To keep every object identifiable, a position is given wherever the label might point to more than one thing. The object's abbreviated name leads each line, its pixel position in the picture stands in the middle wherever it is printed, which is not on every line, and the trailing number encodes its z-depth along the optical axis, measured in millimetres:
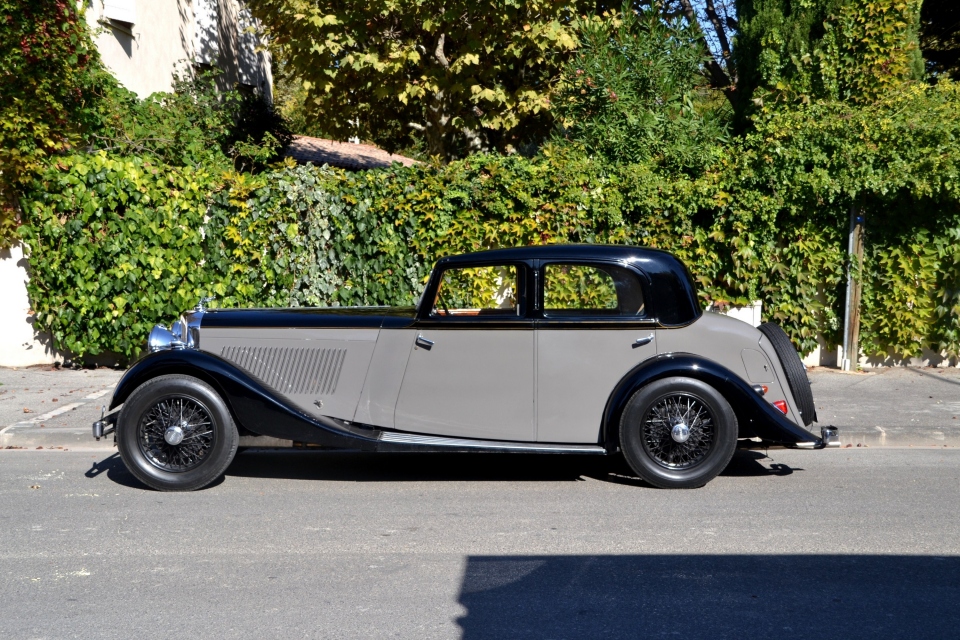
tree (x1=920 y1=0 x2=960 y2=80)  19109
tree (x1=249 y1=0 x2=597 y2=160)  15750
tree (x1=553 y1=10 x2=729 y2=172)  10719
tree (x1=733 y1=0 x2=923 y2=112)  10672
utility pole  10047
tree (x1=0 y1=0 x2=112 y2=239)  9648
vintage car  5895
